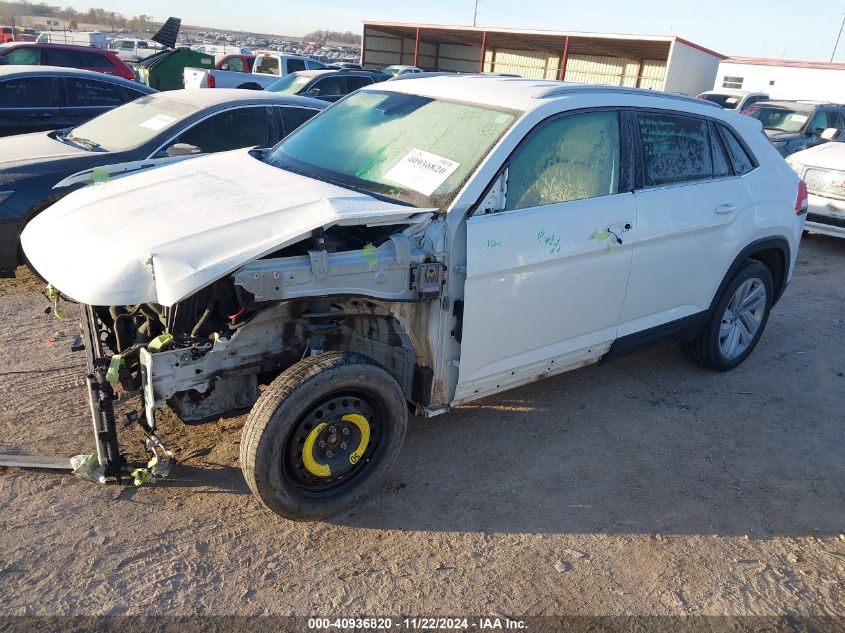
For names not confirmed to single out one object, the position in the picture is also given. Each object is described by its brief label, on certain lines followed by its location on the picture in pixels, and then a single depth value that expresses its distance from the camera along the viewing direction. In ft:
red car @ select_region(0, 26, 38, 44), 98.13
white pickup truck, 49.10
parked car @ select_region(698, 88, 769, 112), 52.26
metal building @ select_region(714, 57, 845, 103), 81.76
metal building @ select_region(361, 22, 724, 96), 88.53
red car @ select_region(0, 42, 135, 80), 42.57
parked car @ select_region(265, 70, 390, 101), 44.32
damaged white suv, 9.33
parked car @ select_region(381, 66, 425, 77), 79.45
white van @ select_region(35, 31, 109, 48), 132.26
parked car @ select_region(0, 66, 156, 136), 26.96
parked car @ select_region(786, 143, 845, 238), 28.12
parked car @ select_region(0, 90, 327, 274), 16.78
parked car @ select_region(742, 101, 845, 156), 38.93
